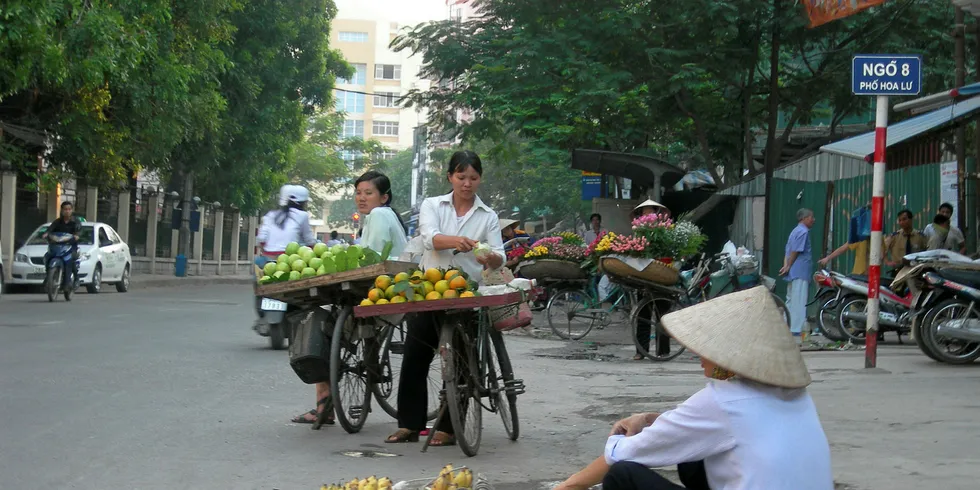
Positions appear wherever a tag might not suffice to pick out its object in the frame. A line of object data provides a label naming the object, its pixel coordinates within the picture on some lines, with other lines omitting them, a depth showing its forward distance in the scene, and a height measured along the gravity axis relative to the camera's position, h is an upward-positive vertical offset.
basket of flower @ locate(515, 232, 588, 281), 17.86 -0.06
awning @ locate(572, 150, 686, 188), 22.38 +1.84
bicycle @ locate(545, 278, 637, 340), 16.09 -0.75
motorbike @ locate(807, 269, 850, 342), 14.66 -0.47
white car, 23.09 -0.48
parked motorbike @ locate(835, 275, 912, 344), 13.88 -0.49
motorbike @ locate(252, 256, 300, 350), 12.41 -0.83
